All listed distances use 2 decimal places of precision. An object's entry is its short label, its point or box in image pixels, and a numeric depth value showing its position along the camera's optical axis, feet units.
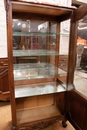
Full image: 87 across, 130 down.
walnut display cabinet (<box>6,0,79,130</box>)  4.67
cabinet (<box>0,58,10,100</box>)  6.70
